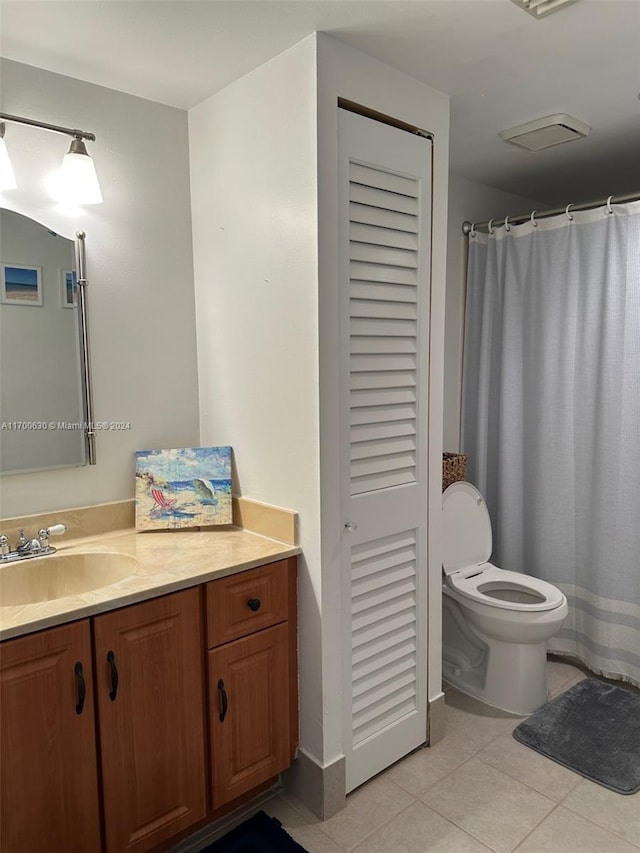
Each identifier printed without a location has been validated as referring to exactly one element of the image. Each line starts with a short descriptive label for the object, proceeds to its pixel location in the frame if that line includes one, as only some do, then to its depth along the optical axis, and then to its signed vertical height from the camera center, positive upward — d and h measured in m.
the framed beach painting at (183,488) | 2.06 -0.39
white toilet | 2.41 -0.99
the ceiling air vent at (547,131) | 2.29 +0.94
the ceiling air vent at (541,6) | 1.54 +0.93
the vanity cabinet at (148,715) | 1.38 -0.88
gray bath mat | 2.10 -1.36
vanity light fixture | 1.78 +0.60
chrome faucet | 1.75 -0.50
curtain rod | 2.51 +0.72
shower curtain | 2.57 -0.17
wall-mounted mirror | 1.80 +0.07
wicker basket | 2.72 -0.42
